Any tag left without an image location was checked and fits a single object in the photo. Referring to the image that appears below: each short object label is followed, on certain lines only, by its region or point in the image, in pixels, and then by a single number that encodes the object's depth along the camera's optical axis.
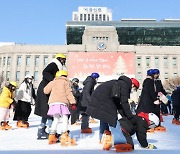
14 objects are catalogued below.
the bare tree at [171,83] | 45.63
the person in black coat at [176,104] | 8.72
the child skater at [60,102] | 4.25
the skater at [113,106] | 3.52
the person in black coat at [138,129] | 3.70
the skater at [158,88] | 5.91
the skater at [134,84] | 3.97
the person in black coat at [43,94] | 4.71
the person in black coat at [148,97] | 6.05
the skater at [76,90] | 8.33
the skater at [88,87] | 5.25
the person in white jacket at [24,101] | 7.39
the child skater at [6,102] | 6.98
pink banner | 50.44
